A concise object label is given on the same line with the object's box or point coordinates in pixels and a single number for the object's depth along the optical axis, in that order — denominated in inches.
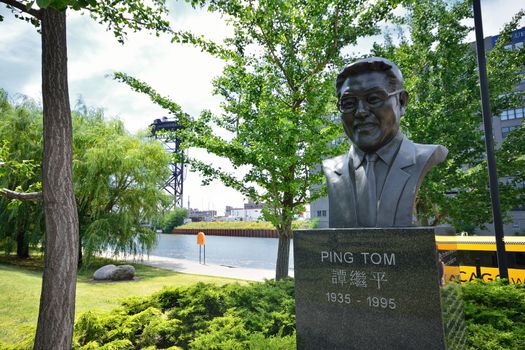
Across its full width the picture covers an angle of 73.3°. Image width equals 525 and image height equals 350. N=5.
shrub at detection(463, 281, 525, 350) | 176.7
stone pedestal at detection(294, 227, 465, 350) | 127.1
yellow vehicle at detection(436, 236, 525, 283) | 443.8
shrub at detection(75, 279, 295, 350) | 189.9
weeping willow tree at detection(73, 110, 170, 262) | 611.5
